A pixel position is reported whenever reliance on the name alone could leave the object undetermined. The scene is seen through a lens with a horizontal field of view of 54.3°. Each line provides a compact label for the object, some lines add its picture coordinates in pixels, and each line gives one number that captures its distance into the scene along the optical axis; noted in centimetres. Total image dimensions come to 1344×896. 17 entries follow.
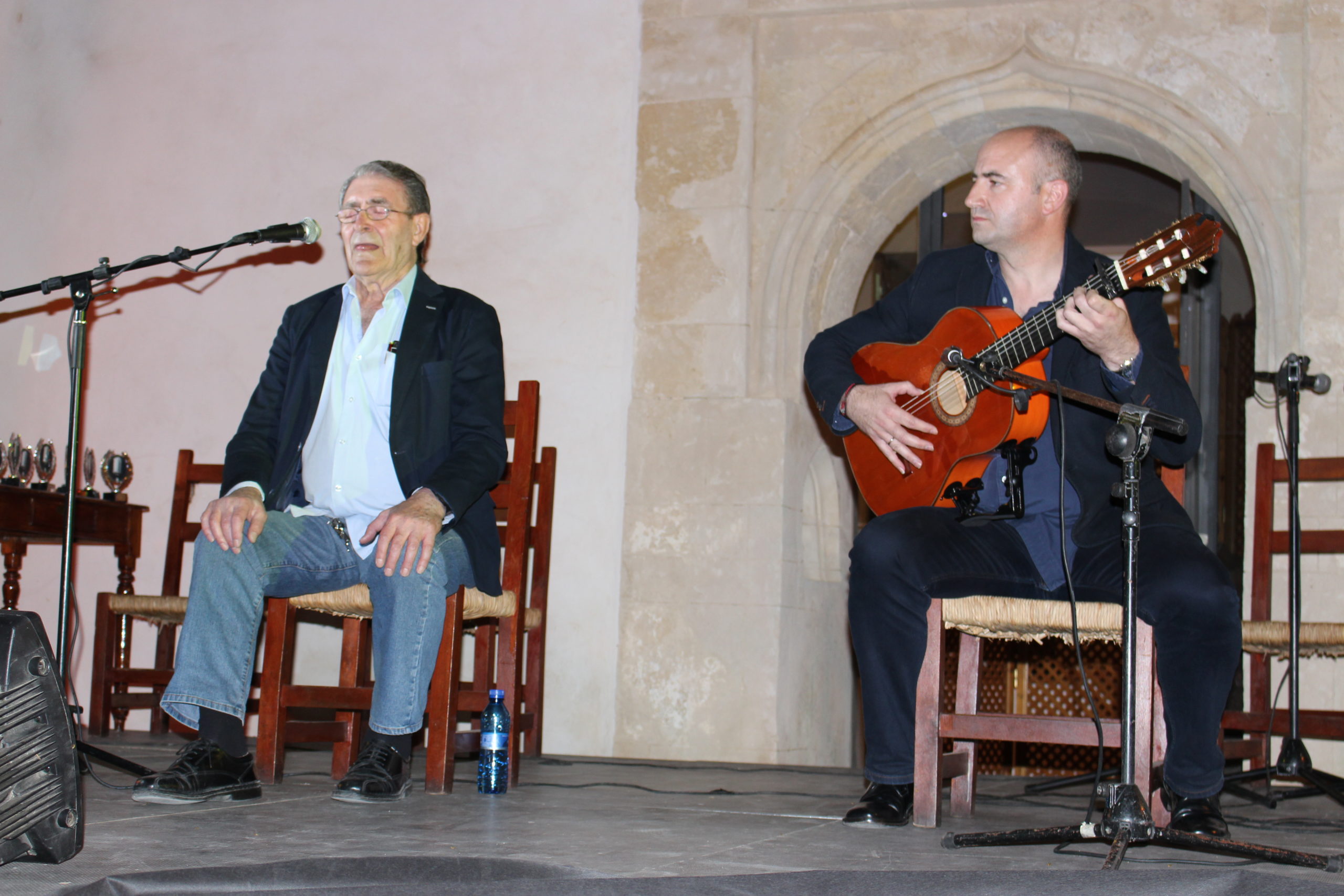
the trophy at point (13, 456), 417
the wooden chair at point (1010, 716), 238
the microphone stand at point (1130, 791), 188
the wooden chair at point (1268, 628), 317
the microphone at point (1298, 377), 333
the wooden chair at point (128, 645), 427
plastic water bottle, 284
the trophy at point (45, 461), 423
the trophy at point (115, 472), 462
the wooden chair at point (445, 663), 281
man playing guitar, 229
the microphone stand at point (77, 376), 264
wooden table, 407
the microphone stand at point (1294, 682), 299
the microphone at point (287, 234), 297
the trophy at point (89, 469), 460
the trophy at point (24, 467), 417
